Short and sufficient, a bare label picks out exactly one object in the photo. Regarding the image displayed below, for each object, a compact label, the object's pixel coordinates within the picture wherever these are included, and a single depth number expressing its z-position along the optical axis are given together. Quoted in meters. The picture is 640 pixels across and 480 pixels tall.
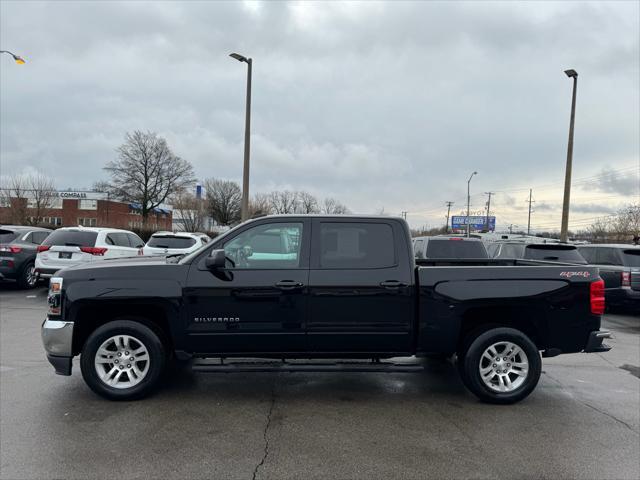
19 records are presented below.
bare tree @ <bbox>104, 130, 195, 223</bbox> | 50.56
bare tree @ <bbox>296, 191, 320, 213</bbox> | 87.30
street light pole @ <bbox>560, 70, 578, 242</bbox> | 17.30
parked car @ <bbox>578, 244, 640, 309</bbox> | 10.27
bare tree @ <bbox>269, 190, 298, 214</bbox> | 87.81
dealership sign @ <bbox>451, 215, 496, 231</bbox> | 86.19
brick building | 69.46
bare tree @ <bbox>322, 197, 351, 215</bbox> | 87.85
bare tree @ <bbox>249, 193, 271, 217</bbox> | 79.97
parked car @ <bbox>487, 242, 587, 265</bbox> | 10.38
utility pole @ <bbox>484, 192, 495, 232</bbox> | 79.65
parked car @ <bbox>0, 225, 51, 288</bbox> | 12.14
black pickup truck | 4.54
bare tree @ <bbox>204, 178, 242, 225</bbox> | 75.00
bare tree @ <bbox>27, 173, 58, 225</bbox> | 38.12
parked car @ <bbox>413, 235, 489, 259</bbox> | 10.08
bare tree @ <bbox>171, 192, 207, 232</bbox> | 57.94
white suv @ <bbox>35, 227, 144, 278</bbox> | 11.25
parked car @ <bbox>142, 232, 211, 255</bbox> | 13.34
